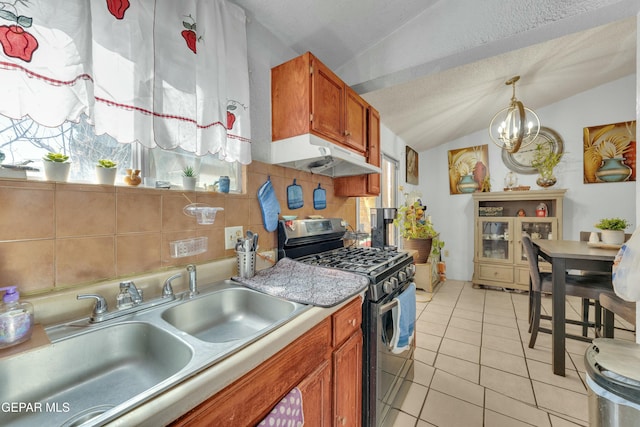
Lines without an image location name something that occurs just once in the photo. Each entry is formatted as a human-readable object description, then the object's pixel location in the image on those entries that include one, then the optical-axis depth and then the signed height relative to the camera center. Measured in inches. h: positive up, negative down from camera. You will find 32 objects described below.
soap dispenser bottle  24.7 -10.8
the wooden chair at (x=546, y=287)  77.7 -24.7
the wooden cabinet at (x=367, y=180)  86.8 +11.8
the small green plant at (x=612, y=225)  83.8 -4.9
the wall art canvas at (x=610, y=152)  130.6 +31.9
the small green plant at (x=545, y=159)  141.5 +30.3
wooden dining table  73.8 -17.5
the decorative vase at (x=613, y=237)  83.9 -9.0
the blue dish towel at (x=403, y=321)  56.1 -26.1
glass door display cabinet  141.1 -10.4
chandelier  100.4 +36.6
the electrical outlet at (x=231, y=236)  52.7 -4.9
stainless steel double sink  23.2 -16.8
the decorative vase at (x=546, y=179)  142.5 +18.6
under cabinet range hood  57.0 +14.3
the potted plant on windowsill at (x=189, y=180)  45.5 +6.2
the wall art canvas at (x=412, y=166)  165.5 +32.7
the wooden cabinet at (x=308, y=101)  57.8 +28.0
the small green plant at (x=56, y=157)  30.9 +7.2
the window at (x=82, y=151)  30.8 +9.6
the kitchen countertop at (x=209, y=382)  18.2 -14.8
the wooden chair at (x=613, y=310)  59.6 -25.2
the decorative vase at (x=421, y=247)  140.4 -20.1
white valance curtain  27.7 +20.6
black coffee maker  79.0 -5.2
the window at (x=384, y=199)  117.0 +7.4
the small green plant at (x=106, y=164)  35.2 +7.2
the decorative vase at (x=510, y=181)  155.2 +19.5
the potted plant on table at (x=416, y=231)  140.4 -10.8
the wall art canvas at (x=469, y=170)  164.9 +28.9
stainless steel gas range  50.2 -16.0
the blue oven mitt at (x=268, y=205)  60.5 +2.0
